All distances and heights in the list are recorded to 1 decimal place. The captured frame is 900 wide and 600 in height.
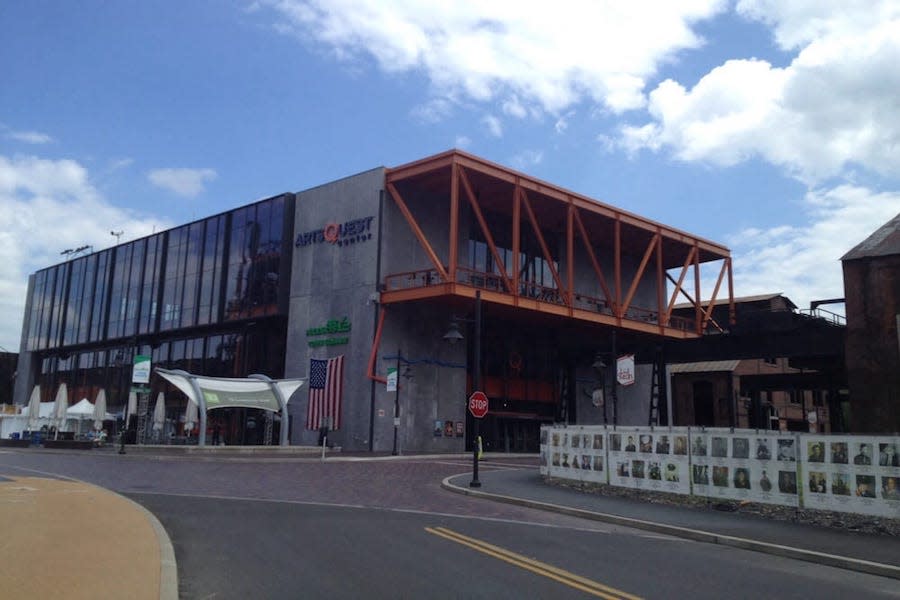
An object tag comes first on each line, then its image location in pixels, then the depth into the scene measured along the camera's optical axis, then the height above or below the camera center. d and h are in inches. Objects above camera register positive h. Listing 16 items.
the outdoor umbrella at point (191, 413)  1627.6 +25.3
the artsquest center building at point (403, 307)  1612.9 +289.3
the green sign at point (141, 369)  1384.1 +101.2
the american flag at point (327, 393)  1605.6 +75.4
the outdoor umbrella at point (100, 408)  1728.6 +35.0
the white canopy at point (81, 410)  1792.6 +30.1
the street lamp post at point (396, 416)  1445.1 +25.2
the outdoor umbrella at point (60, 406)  1723.7 +38.0
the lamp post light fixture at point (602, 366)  909.1 +100.1
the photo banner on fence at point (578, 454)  799.7 -23.1
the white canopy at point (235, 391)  1405.0 +67.5
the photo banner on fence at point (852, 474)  530.9 -26.1
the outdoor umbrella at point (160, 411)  1767.3 +31.5
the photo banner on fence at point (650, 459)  689.0 -23.7
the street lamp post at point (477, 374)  830.5 +66.6
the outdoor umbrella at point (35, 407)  1781.5 +35.4
